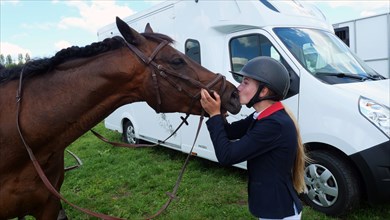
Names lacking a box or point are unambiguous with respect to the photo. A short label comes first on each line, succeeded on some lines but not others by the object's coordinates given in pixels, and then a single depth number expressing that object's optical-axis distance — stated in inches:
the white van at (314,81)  147.4
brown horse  96.7
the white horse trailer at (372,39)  438.6
